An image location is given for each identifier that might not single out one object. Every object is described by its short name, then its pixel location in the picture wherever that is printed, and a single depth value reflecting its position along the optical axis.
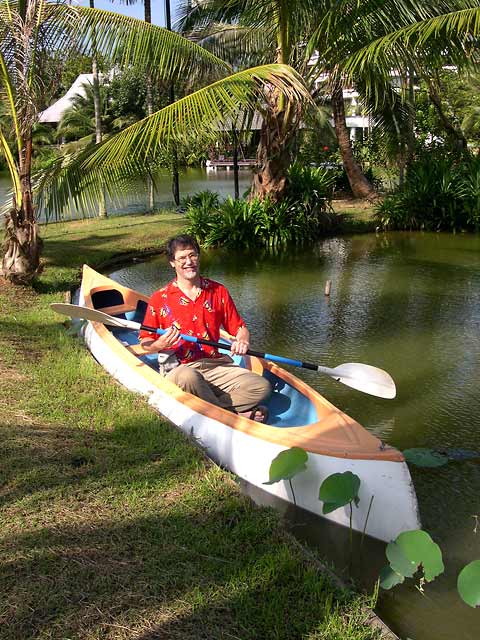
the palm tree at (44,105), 8.12
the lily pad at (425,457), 4.94
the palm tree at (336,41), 11.14
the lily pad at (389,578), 3.24
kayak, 3.95
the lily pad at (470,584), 2.90
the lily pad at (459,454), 5.03
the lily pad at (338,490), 3.58
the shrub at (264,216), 13.78
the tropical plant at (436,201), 15.38
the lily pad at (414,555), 3.15
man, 5.00
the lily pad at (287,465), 3.82
